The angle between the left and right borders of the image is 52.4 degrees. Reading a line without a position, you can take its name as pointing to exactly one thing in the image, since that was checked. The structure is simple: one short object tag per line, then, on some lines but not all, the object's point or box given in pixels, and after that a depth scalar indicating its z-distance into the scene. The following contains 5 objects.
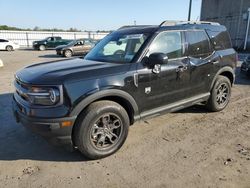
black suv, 3.34
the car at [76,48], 20.91
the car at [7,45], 28.46
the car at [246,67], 9.29
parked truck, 30.11
